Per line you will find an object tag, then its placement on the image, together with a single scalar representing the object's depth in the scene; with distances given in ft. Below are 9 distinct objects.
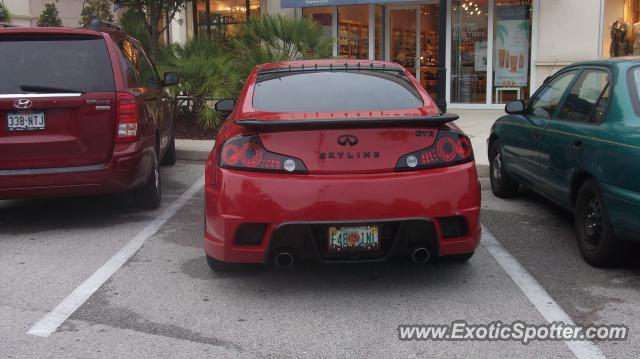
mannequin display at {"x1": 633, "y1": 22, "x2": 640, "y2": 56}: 48.64
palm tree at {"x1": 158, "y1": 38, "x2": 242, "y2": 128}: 37.68
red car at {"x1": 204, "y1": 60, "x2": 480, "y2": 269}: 13.87
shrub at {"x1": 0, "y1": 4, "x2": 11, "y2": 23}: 47.82
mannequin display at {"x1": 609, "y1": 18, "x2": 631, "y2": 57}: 48.78
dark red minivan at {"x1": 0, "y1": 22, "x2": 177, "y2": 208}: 19.44
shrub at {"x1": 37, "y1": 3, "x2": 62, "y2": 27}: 70.90
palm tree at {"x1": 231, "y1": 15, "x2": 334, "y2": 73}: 40.81
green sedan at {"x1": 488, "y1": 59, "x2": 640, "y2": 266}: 15.03
